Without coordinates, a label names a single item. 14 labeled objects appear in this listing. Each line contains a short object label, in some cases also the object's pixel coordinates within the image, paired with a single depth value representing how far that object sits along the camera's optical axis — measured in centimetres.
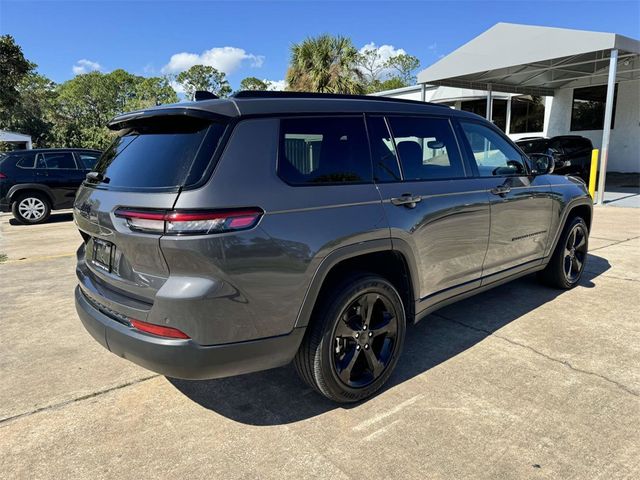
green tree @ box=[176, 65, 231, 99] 6556
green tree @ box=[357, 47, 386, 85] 5478
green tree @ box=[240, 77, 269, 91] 7121
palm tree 2109
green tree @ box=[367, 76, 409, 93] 5019
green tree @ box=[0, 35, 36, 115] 1891
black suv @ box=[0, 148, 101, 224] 1027
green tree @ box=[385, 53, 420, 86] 5966
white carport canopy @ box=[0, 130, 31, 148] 3677
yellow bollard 1177
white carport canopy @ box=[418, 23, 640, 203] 1081
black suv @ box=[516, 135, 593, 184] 1394
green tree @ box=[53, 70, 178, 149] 5694
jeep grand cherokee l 222
